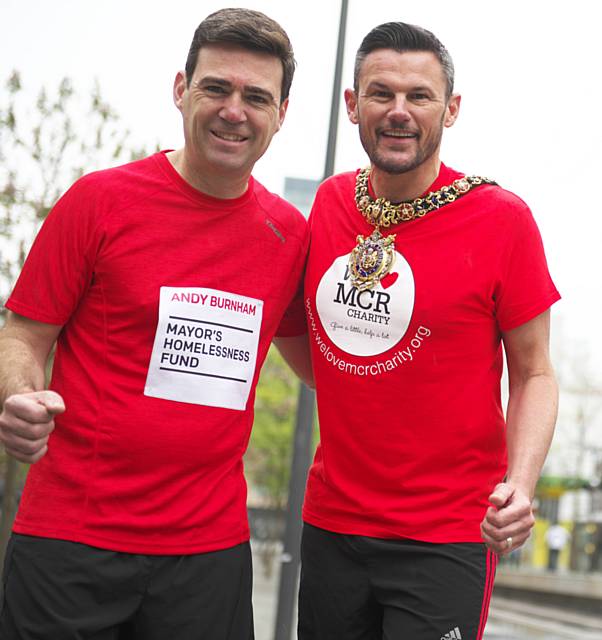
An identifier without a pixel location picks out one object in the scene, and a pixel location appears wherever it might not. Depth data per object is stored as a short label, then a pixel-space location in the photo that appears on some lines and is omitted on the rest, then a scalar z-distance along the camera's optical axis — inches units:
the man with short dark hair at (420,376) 134.6
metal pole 336.5
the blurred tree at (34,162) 398.3
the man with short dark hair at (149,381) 123.5
